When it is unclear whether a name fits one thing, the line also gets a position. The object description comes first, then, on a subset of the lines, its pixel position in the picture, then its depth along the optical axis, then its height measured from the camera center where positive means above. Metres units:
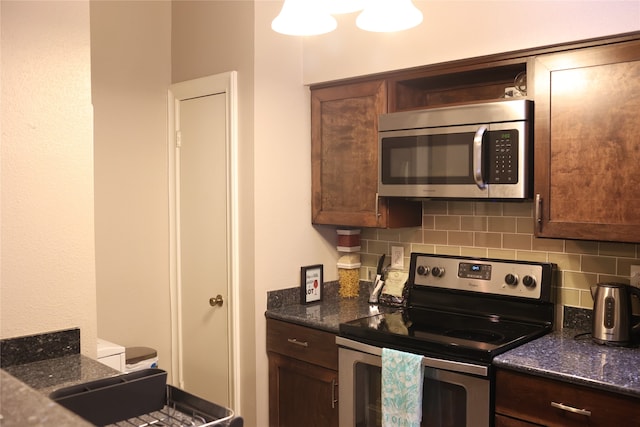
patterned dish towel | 2.37 -0.74
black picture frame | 3.18 -0.44
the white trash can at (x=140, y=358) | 3.10 -0.82
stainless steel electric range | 2.28 -0.55
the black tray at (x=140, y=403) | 1.41 -0.48
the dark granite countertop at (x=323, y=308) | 2.86 -0.55
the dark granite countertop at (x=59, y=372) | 1.75 -0.52
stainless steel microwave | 2.46 +0.20
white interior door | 3.14 -0.19
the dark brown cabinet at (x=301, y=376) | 2.81 -0.84
